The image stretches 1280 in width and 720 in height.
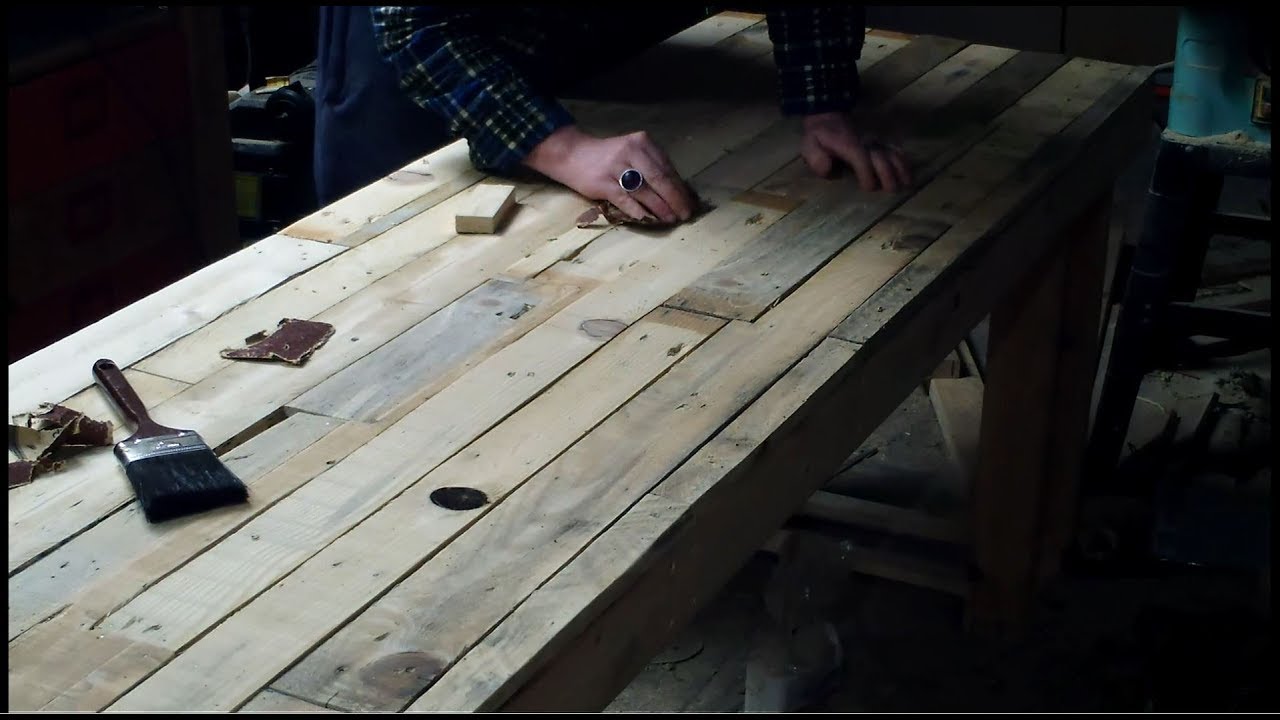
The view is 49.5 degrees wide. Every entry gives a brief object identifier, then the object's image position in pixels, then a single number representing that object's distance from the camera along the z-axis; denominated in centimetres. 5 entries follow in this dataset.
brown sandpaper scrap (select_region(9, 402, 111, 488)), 108
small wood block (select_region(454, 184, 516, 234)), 156
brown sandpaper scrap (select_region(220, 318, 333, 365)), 127
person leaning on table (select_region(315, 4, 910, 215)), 164
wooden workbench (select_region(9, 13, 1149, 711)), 89
